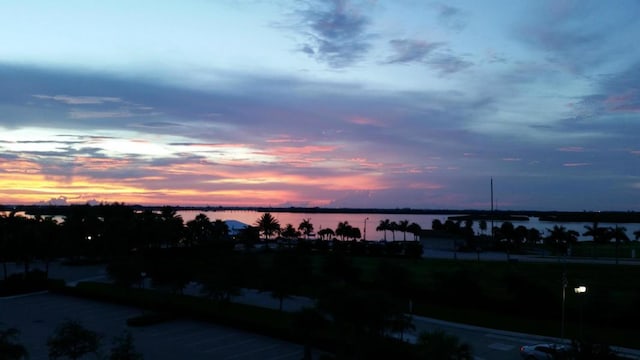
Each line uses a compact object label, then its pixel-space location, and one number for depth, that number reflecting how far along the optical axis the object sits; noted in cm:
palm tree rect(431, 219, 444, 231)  12281
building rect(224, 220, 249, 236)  11806
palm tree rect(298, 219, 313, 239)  10475
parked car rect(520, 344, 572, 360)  2439
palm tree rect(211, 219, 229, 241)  9143
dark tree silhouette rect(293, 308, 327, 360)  2534
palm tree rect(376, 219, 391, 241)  11955
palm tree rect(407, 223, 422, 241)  10319
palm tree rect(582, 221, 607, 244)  8554
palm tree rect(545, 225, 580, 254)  6518
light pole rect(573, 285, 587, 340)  2531
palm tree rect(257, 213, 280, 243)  9119
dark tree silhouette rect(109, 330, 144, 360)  1926
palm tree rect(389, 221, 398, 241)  11535
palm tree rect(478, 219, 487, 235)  13388
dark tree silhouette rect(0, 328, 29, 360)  1708
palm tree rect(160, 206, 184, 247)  7512
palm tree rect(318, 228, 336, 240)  10712
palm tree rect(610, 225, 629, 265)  6879
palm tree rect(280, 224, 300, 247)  9969
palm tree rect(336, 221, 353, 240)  9878
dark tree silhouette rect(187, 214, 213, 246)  8350
